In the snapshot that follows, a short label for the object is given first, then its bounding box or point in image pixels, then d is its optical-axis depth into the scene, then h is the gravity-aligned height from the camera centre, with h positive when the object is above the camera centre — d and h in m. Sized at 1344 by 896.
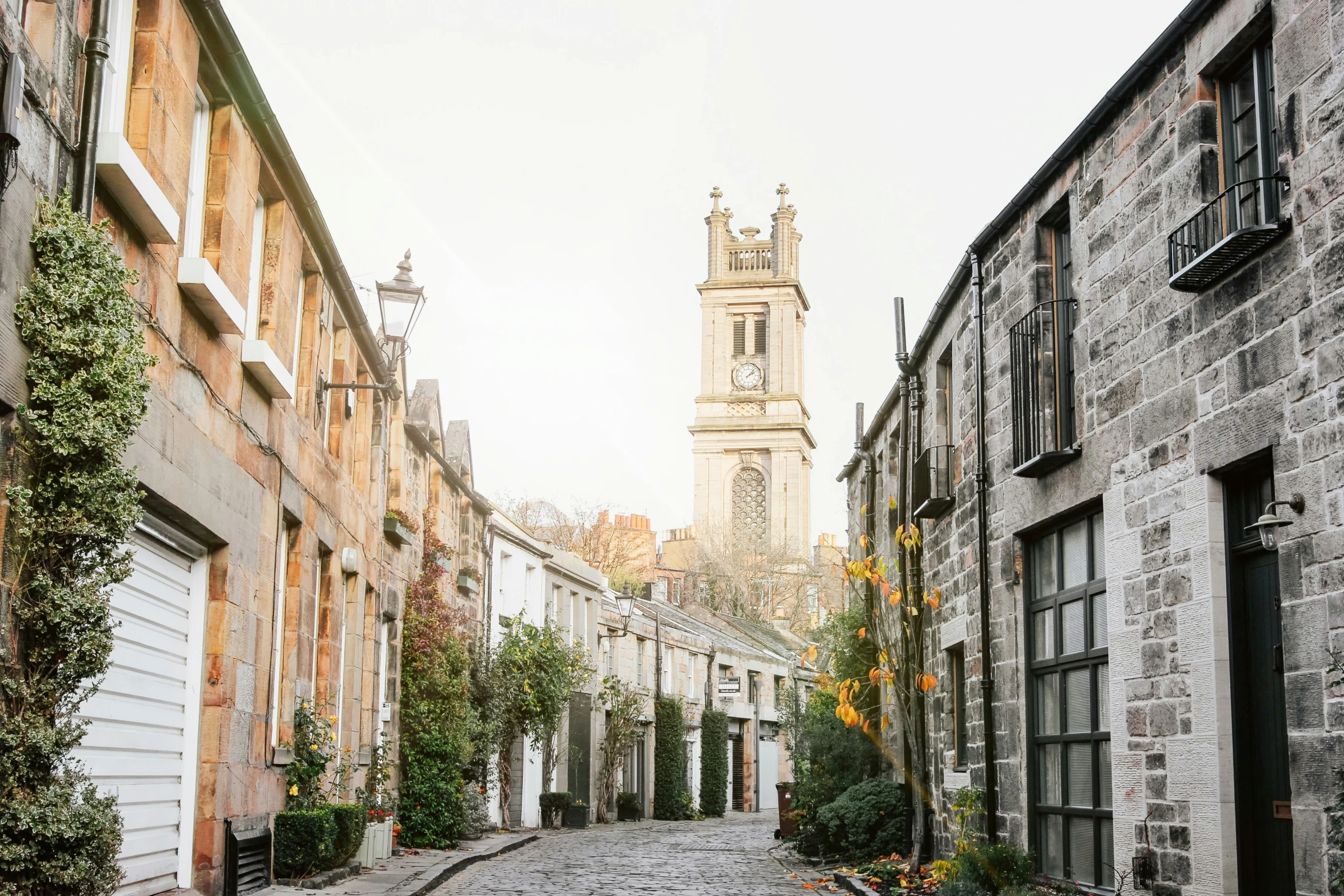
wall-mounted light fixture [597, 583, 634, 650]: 34.28 +2.06
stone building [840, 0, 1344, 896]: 6.59 +1.30
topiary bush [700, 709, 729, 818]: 41.50 -2.20
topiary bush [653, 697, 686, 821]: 38.03 -1.90
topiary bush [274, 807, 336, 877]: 11.31 -1.25
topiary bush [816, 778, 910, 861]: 15.73 -1.46
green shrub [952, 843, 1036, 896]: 9.67 -1.22
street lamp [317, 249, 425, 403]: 14.66 +4.03
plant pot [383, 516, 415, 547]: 17.62 +1.95
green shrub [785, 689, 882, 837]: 17.95 -0.91
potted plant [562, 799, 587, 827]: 29.58 -2.65
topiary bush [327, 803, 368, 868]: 12.42 -1.27
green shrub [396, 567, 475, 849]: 18.94 -0.57
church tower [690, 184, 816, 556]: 86.19 +18.01
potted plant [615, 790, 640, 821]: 35.22 -2.90
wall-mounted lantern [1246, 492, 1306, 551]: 6.58 +0.80
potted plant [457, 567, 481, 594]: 23.19 +1.77
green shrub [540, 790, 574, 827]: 29.20 -2.42
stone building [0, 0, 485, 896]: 7.02 +1.84
